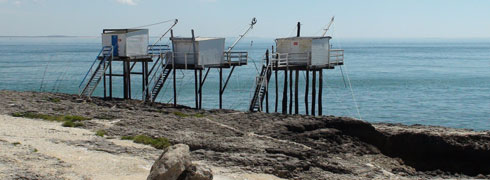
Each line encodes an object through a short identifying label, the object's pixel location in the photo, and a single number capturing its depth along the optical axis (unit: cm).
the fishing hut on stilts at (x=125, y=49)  4244
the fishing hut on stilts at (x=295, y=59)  4006
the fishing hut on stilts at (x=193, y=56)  4191
